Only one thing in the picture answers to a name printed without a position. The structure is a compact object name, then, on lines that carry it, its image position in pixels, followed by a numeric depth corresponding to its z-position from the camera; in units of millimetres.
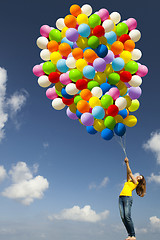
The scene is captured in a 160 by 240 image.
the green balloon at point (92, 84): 6789
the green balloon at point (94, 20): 6879
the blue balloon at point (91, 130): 7211
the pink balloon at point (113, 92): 6547
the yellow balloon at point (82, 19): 7004
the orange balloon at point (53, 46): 7307
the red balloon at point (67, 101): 7458
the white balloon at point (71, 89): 6906
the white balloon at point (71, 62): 6875
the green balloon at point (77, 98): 7045
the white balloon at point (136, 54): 7387
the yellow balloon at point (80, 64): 6801
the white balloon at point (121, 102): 6594
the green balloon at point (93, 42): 6676
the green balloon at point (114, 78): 6684
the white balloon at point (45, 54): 7523
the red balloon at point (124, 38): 7098
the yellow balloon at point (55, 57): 7223
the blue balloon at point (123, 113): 6910
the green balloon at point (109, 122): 6477
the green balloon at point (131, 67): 6875
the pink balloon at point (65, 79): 7035
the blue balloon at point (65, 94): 7246
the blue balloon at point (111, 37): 6879
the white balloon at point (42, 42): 7555
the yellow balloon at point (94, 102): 6598
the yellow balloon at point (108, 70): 6981
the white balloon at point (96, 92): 6604
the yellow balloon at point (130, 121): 7070
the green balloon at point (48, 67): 7301
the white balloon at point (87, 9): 7352
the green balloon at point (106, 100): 6465
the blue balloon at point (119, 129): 6570
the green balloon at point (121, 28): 7117
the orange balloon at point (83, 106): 6676
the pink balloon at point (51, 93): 7840
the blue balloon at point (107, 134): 6555
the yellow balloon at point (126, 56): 6883
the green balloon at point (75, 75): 6824
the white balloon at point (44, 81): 7523
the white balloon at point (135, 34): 7387
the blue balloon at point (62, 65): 7039
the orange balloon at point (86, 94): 6742
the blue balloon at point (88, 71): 6633
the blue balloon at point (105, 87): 6688
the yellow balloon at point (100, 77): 6891
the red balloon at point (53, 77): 7227
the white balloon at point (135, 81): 7027
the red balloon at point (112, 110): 6448
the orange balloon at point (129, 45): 7027
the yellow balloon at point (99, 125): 6770
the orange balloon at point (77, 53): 6832
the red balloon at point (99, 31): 6699
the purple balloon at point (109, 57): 6770
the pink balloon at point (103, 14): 7109
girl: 5719
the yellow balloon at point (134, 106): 7480
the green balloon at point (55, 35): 7401
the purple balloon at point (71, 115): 7916
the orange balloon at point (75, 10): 7328
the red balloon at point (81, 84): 6812
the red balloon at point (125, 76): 6777
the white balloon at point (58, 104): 7633
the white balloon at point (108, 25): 6855
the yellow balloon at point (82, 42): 7016
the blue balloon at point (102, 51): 6629
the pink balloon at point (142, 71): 7301
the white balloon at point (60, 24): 7664
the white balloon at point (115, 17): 7527
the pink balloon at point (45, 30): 7633
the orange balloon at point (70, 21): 7066
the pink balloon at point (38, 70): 7680
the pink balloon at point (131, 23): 7469
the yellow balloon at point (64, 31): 7369
